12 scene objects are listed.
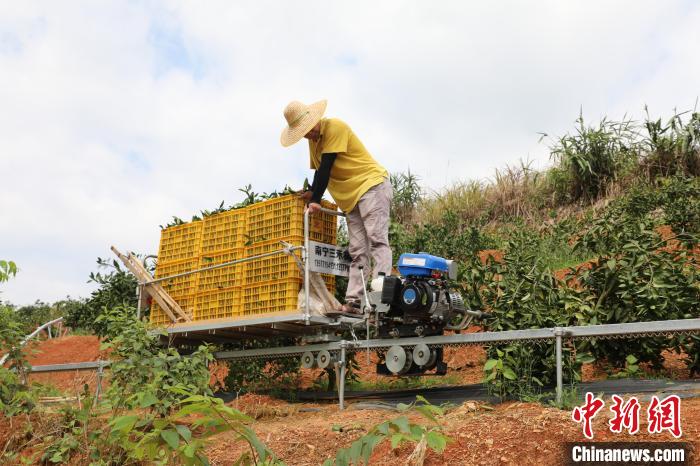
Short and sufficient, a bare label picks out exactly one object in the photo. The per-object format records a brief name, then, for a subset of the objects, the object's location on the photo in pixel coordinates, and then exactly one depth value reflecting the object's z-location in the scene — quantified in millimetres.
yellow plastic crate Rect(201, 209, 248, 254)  8336
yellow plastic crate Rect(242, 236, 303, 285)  7680
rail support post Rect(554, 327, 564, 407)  5582
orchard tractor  6996
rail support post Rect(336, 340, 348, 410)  6961
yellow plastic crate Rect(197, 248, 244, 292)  8250
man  7609
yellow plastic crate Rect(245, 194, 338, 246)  7812
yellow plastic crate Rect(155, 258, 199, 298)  8789
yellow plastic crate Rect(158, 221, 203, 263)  8872
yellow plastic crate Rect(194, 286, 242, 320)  8211
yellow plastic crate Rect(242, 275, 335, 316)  7660
